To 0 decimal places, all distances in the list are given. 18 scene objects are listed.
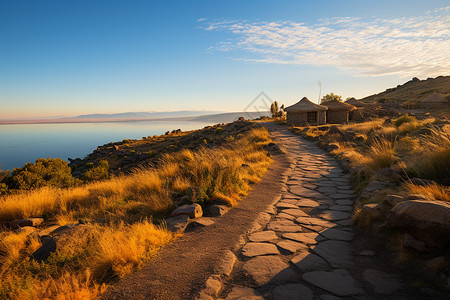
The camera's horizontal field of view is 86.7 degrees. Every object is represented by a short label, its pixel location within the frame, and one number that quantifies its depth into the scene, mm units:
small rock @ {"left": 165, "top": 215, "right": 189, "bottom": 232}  3659
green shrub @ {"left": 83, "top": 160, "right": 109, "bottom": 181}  14341
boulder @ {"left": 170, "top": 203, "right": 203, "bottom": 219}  4133
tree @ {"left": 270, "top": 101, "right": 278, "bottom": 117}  36094
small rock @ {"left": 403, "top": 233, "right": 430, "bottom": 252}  2361
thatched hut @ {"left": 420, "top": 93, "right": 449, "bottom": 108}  35438
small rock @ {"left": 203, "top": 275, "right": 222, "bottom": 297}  2227
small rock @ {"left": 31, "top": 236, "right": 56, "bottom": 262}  3164
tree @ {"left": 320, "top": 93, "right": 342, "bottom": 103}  51469
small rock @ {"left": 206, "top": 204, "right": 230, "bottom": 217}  4312
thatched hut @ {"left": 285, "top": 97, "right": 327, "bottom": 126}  23719
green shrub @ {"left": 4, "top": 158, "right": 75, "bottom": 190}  9820
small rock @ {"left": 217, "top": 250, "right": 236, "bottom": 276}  2570
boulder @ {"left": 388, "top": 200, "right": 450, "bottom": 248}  2271
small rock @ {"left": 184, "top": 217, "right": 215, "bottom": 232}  3789
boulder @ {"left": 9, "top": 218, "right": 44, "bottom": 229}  5043
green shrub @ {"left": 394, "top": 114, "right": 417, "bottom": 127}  15781
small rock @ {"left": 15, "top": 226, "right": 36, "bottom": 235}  4472
